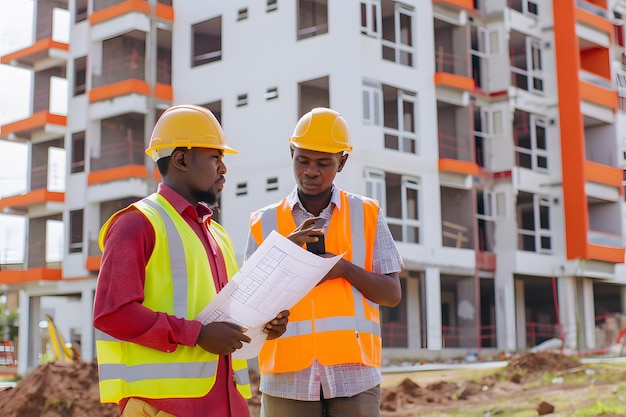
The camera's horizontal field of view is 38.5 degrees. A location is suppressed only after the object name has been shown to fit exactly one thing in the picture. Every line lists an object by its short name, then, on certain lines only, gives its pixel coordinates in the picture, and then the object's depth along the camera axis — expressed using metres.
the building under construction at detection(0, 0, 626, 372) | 20.59
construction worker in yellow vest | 2.38
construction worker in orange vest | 3.21
